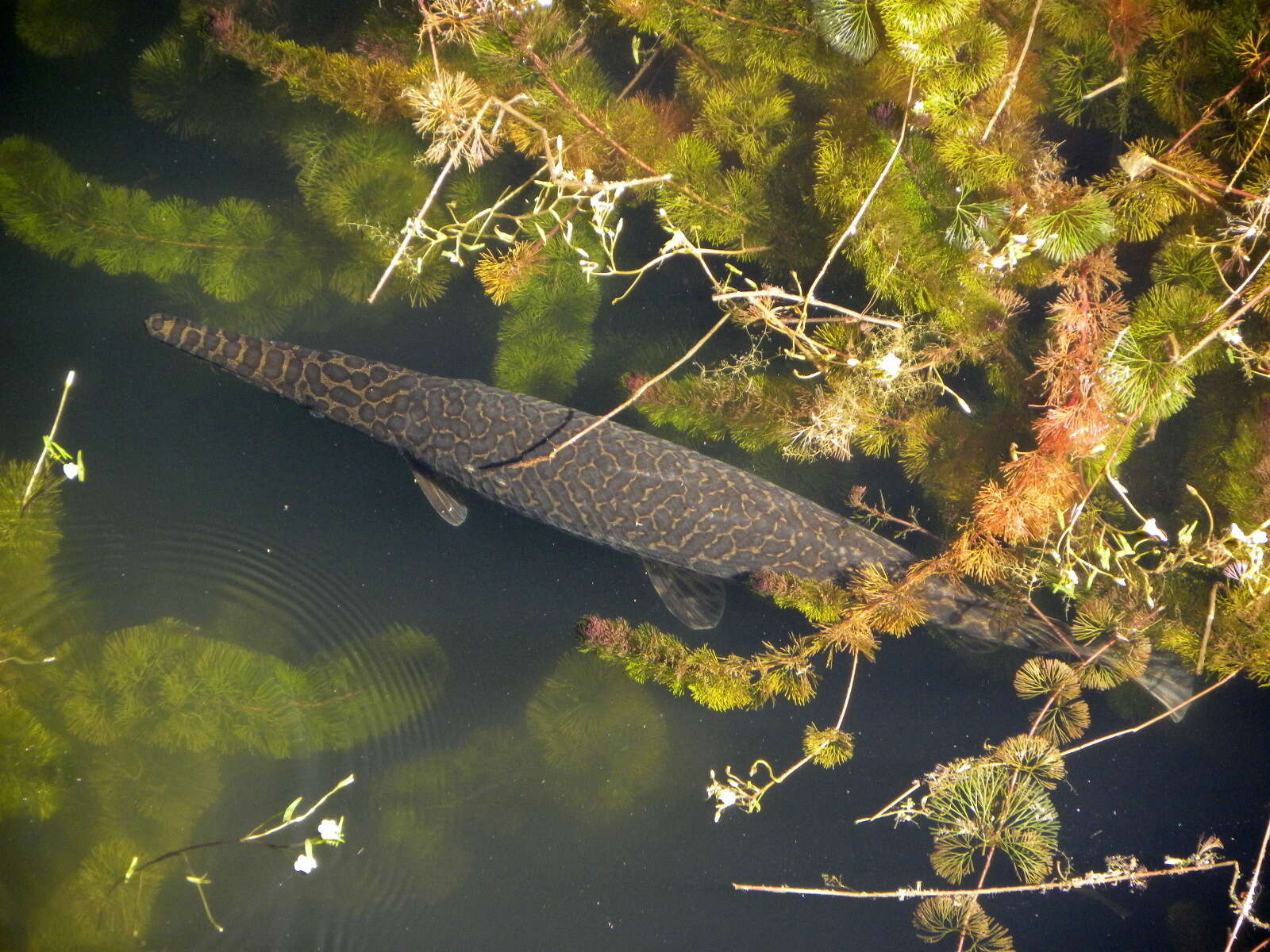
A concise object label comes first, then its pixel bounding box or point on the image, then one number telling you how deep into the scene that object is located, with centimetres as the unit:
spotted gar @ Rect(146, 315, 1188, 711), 553
